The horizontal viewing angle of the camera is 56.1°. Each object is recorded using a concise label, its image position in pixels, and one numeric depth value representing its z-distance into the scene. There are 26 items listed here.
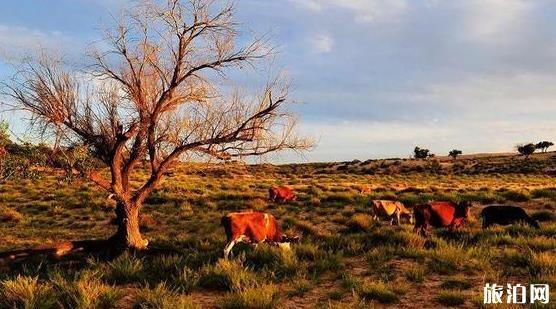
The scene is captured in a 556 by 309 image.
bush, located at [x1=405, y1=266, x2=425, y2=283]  10.43
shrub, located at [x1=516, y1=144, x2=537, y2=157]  115.15
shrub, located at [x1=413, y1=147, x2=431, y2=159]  133.88
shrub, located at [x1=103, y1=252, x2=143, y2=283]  10.79
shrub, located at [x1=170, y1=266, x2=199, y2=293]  9.87
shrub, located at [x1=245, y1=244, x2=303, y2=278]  11.16
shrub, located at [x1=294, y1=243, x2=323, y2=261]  12.48
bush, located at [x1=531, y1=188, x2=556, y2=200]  25.69
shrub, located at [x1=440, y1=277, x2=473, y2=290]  9.83
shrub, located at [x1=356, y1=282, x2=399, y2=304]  9.19
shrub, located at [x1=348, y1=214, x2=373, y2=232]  18.44
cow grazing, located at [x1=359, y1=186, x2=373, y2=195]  32.09
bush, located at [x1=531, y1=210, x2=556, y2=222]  19.06
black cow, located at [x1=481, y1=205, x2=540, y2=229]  16.84
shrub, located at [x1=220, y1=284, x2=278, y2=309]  8.63
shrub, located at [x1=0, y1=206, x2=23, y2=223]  23.20
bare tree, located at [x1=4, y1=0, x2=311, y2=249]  14.47
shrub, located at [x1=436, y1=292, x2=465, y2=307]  8.93
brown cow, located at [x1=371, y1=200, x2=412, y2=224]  19.50
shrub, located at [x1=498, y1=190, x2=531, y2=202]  25.70
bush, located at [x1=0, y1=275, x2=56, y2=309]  8.59
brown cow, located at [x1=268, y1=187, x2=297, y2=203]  27.36
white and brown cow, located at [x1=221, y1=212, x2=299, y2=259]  13.74
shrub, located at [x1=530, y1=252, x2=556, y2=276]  10.32
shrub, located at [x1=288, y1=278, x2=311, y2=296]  9.71
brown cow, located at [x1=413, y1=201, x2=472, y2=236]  16.42
